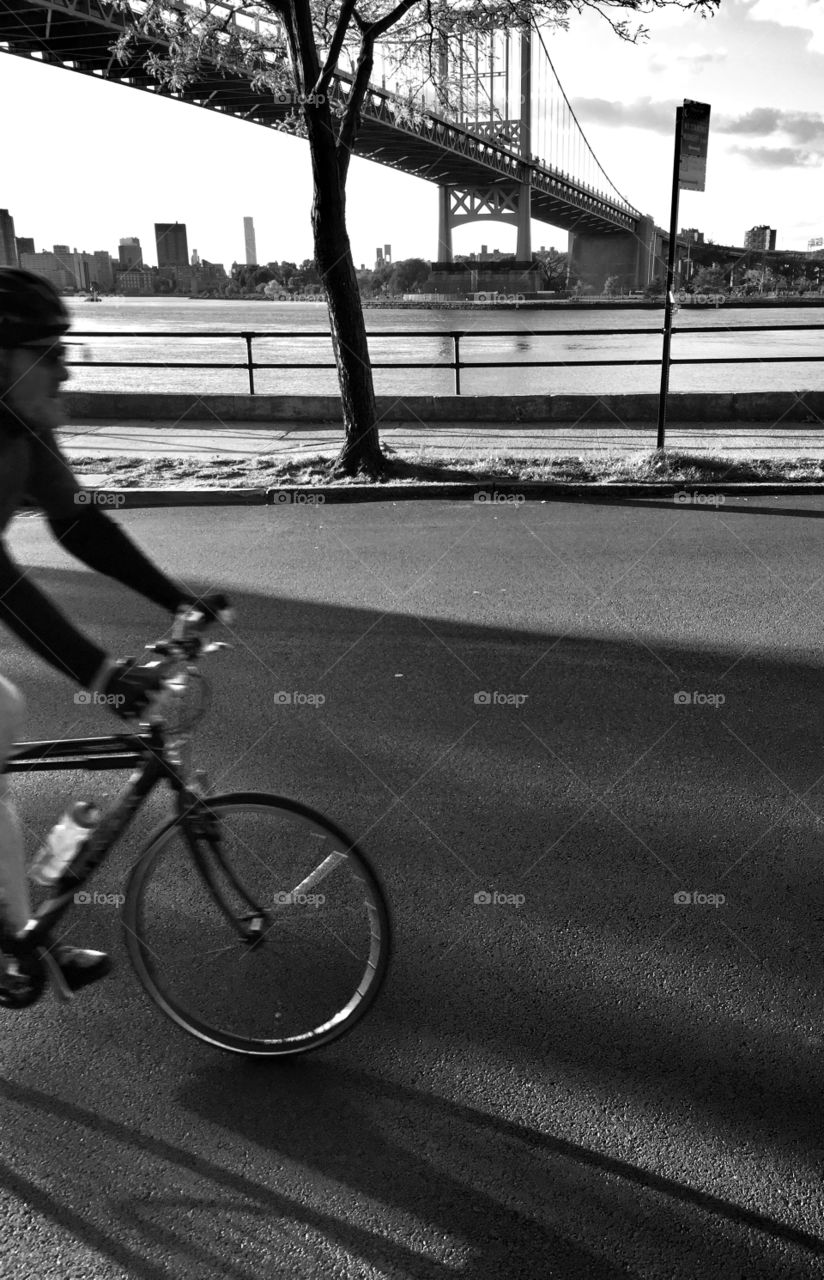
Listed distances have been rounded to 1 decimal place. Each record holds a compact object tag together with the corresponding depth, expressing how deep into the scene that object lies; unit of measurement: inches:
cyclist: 81.4
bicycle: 89.4
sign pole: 373.7
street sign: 373.4
